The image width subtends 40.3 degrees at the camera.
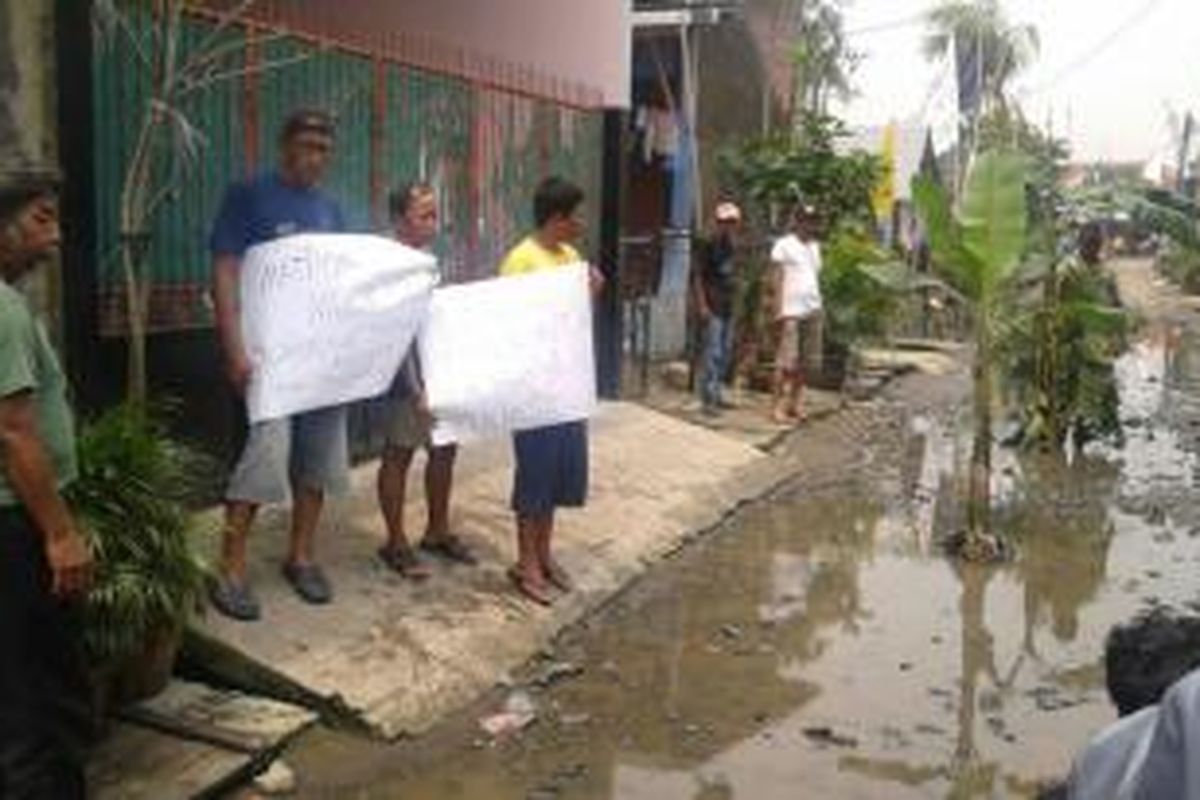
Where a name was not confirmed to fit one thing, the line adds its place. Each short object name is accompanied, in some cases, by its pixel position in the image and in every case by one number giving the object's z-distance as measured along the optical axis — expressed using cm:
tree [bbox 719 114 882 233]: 1561
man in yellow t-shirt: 695
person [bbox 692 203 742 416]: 1320
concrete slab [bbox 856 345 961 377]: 1875
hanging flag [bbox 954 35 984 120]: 2458
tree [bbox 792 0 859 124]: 1948
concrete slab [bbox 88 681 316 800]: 495
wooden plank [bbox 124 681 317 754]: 528
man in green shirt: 401
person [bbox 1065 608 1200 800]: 193
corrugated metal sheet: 655
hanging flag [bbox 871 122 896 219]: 1783
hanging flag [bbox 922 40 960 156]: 2648
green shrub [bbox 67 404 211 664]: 500
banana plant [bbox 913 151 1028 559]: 869
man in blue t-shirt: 602
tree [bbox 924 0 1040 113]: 2234
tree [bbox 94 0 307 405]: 581
